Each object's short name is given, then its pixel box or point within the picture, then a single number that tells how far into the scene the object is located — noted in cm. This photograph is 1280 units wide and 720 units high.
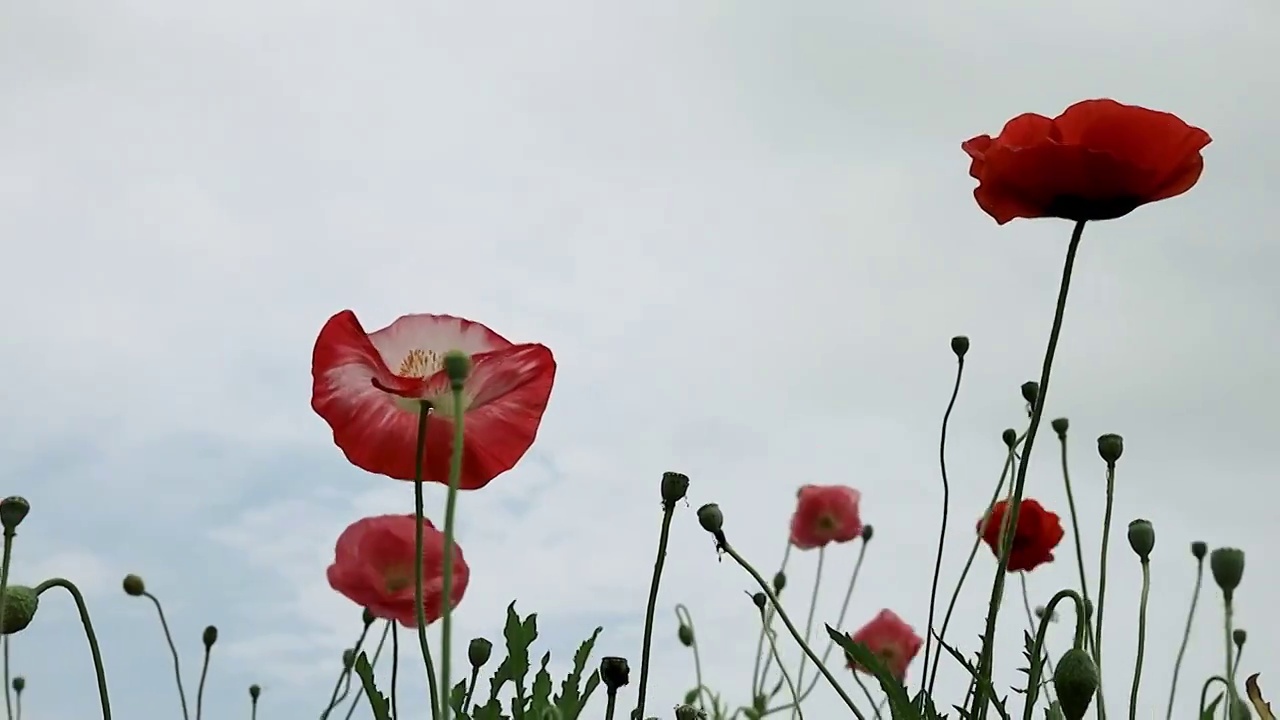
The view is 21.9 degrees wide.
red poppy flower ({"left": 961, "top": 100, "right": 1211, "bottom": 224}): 115
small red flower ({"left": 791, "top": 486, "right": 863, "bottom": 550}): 188
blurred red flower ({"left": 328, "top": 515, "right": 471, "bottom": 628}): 128
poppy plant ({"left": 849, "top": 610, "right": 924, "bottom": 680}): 186
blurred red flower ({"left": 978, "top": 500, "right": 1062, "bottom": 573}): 142
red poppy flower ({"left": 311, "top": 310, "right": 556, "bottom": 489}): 110
